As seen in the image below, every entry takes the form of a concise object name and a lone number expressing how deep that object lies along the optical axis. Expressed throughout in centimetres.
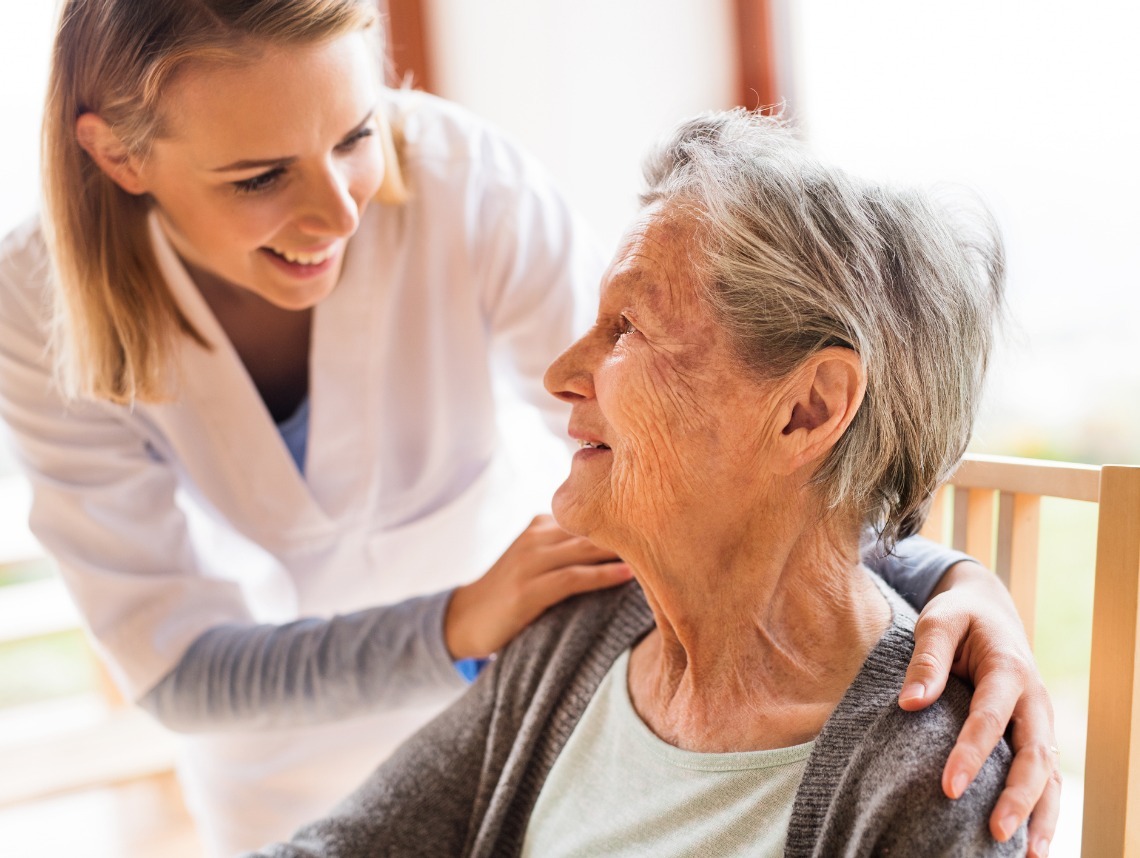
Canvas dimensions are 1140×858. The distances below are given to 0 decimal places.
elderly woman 103
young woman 128
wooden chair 98
